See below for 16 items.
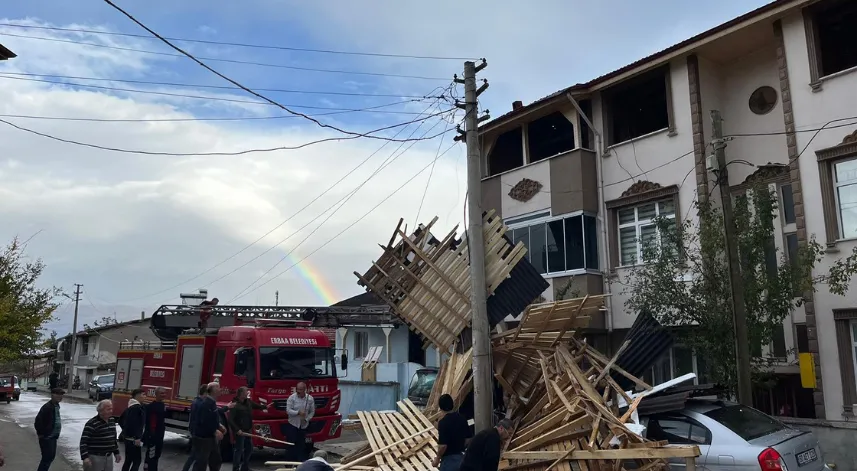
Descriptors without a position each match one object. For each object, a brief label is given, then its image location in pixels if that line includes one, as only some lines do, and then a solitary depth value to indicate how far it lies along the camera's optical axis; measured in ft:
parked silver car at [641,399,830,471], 22.27
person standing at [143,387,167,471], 32.89
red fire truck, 42.01
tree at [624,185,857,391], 34.71
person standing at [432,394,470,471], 24.13
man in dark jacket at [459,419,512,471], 21.76
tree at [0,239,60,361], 63.05
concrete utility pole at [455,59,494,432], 29.35
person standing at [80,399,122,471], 26.99
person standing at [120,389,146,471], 31.68
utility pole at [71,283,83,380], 178.42
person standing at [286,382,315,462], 38.55
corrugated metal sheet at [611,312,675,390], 31.99
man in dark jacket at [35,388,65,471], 31.27
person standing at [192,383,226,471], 32.07
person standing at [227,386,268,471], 35.81
